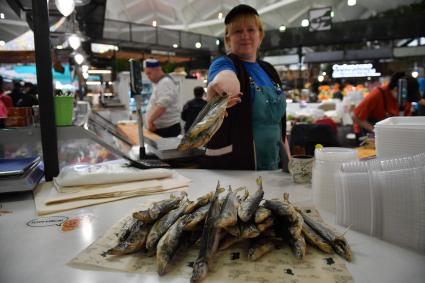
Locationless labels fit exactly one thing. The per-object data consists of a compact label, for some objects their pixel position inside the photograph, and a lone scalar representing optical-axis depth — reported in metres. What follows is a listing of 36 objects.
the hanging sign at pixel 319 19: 13.36
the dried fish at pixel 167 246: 0.93
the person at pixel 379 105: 5.05
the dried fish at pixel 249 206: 0.98
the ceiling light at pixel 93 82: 19.40
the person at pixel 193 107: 6.29
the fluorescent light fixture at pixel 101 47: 13.84
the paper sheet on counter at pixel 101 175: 1.76
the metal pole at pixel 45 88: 1.93
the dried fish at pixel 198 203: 1.07
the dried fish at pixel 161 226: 1.01
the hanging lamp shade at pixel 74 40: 5.86
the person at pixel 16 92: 6.49
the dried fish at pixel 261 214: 0.98
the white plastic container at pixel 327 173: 1.36
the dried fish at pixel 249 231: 0.96
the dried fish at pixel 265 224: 0.98
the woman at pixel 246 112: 2.21
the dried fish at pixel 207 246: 0.89
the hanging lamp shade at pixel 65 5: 2.89
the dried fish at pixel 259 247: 0.98
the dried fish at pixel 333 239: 0.99
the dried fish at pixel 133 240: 1.03
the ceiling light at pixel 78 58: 8.46
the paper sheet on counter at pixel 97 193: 1.55
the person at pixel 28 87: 6.53
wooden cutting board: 4.31
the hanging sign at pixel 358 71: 7.71
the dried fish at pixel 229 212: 0.95
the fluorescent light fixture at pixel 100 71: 16.80
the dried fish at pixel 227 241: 1.02
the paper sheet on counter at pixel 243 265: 0.90
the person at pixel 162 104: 5.02
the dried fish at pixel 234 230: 0.98
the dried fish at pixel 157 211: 1.07
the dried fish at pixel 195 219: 0.99
